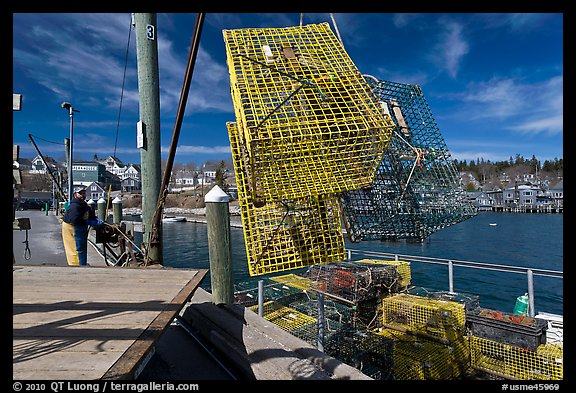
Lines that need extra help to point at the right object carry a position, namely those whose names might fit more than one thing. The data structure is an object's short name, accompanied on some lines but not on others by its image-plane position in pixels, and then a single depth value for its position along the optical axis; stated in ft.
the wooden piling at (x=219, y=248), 9.25
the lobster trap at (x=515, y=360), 12.29
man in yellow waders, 14.39
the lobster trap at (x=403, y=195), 10.75
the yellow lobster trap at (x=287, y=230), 8.82
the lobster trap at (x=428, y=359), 13.02
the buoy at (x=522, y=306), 18.11
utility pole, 12.87
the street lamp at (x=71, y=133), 37.86
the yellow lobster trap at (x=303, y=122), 8.04
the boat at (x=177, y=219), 154.81
